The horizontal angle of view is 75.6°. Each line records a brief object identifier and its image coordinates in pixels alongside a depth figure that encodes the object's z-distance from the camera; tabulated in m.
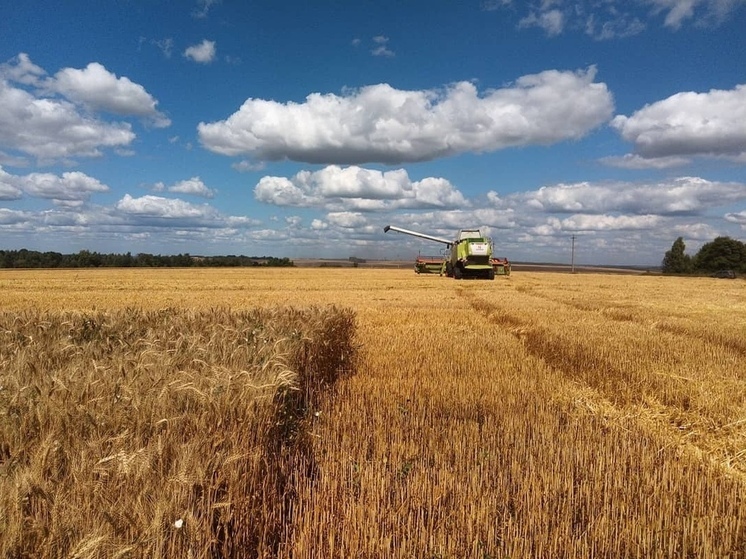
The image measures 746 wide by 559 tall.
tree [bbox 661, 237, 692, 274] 105.39
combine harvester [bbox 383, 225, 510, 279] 38.28
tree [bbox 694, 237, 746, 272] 91.88
